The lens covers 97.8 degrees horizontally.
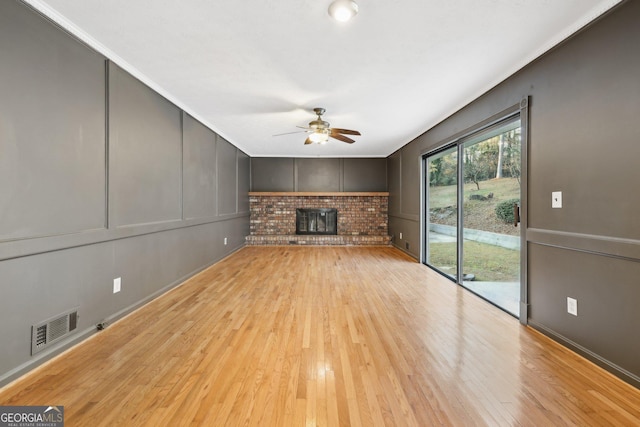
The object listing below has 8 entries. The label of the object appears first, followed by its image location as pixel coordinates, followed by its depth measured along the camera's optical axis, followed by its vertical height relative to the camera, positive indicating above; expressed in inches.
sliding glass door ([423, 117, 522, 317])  114.6 +0.1
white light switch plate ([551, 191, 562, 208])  87.7 +4.5
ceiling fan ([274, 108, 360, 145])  154.3 +47.1
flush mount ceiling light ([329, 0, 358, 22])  71.0 +53.0
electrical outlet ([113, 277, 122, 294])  102.0 -26.8
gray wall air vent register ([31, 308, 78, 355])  73.2 -33.0
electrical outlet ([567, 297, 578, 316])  82.2 -27.7
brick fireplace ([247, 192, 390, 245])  299.1 +1.8
